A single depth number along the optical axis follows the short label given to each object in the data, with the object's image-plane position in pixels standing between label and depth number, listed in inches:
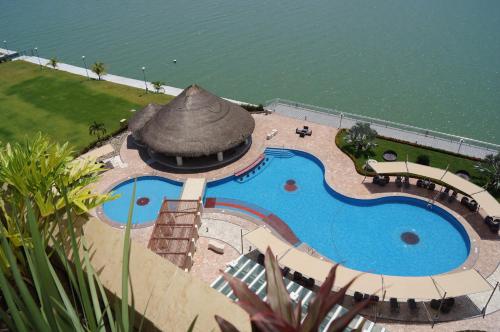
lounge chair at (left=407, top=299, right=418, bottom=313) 753.0
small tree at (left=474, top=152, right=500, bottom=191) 1031.6
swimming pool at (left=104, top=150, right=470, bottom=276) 903.1
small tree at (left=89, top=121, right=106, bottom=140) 1374.3
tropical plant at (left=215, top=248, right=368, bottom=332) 176.1
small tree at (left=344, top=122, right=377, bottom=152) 1217.4
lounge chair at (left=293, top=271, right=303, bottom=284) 813.9
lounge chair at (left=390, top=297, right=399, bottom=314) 752.3
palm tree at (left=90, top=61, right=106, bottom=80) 1887.3
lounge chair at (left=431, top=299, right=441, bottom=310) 752.3
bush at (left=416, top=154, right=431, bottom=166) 1135.6
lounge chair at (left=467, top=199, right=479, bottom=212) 987.3
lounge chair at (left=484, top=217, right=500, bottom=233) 914.1
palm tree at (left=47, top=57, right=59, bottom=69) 2057.1
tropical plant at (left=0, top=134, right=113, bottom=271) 381.7
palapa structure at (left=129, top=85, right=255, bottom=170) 1167.0
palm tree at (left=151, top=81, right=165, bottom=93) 1689.2
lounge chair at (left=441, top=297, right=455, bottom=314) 744.3
